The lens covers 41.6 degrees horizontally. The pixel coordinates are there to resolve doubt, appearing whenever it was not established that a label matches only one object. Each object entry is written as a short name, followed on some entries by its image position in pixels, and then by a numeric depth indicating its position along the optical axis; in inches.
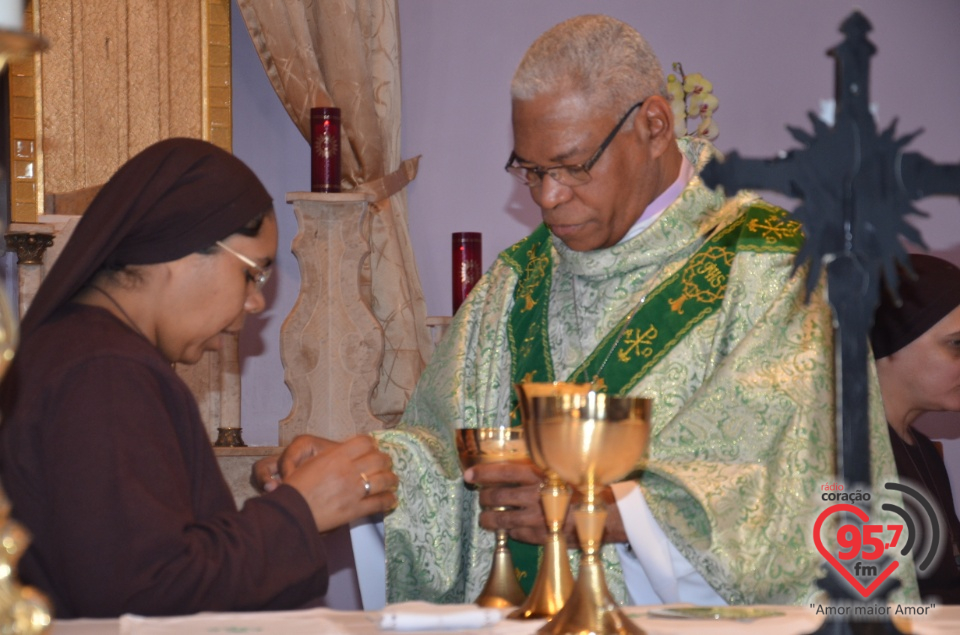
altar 80.5
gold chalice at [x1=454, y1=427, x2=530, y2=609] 97.7
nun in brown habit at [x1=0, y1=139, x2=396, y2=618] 85.9
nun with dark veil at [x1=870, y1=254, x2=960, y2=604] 164.9
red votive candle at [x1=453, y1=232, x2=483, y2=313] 191.9
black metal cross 59.6
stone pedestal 192.5
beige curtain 209.2
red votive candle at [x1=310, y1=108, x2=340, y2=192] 187.3
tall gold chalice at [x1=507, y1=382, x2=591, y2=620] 82.7
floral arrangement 227.9
